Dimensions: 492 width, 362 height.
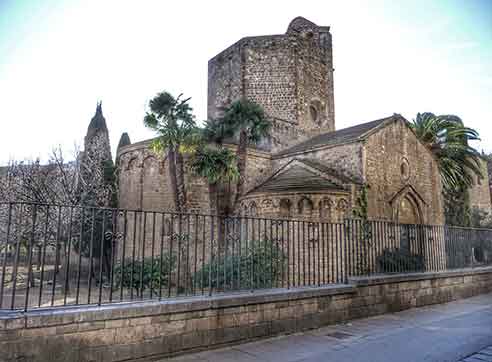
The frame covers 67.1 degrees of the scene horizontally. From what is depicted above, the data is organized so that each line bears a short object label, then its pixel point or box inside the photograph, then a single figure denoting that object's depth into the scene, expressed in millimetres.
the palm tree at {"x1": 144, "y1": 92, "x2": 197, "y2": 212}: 16703
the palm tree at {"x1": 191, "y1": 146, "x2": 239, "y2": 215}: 16266
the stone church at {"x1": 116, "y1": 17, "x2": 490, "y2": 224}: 15242
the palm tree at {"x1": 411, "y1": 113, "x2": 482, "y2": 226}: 24344
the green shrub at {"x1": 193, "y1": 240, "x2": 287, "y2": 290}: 6207
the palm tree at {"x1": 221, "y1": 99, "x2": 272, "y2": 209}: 17312
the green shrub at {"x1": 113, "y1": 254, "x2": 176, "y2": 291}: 12366
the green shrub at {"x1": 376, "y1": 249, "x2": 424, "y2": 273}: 8867
